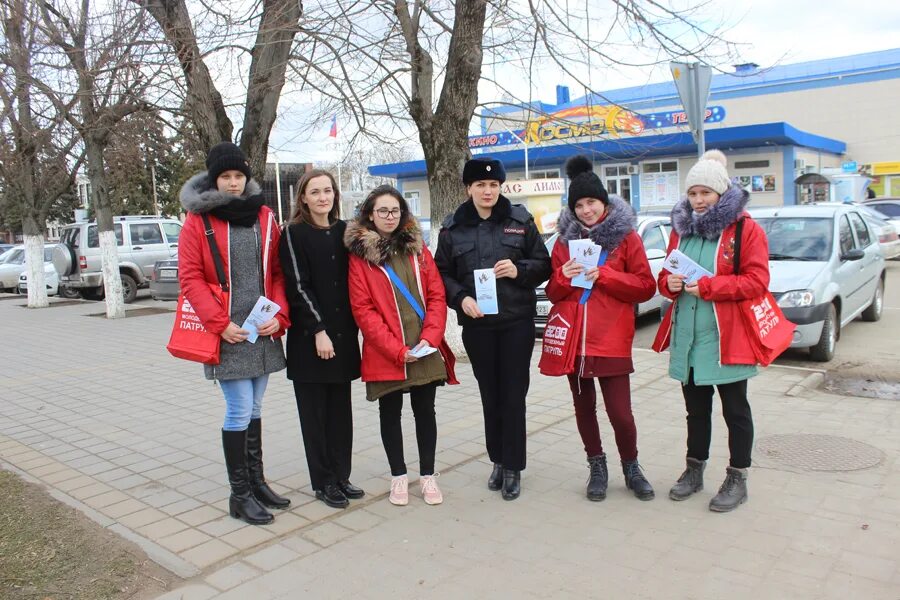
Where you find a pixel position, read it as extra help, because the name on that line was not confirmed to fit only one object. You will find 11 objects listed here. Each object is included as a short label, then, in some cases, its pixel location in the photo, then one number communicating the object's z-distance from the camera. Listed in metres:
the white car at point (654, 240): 10.63
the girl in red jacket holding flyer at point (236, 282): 3.85
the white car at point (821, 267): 7.61
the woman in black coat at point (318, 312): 4.04
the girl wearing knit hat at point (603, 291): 4.06
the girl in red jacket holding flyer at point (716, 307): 3.85
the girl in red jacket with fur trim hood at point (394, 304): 4.04
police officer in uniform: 4.18
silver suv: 18.17
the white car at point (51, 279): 21.45
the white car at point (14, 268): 24.38
